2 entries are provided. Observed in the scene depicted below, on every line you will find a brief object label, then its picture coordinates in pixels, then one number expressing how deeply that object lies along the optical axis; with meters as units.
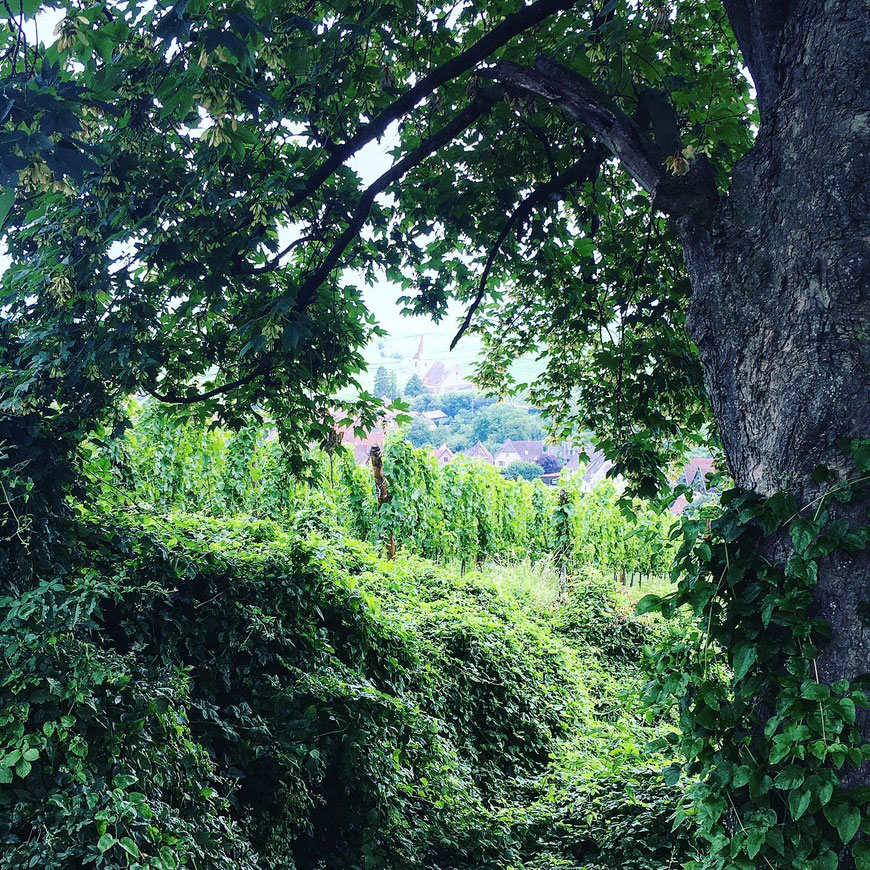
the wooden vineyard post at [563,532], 16.00
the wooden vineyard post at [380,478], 12.60
